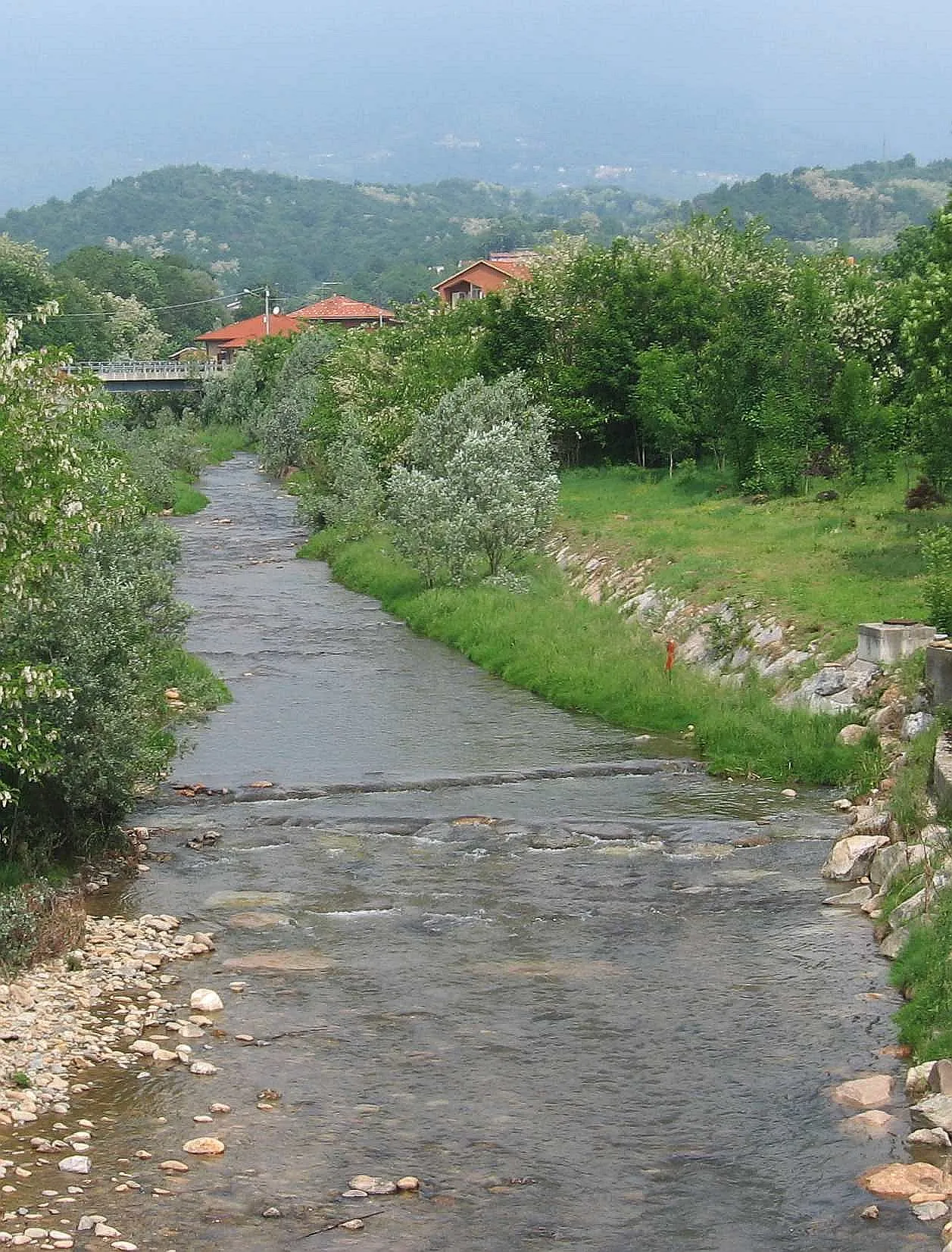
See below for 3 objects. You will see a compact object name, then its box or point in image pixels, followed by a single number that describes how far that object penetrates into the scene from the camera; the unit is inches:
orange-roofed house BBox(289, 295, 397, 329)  6446.9
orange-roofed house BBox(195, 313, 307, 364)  6373.0
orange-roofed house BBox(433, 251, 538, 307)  5036.9
